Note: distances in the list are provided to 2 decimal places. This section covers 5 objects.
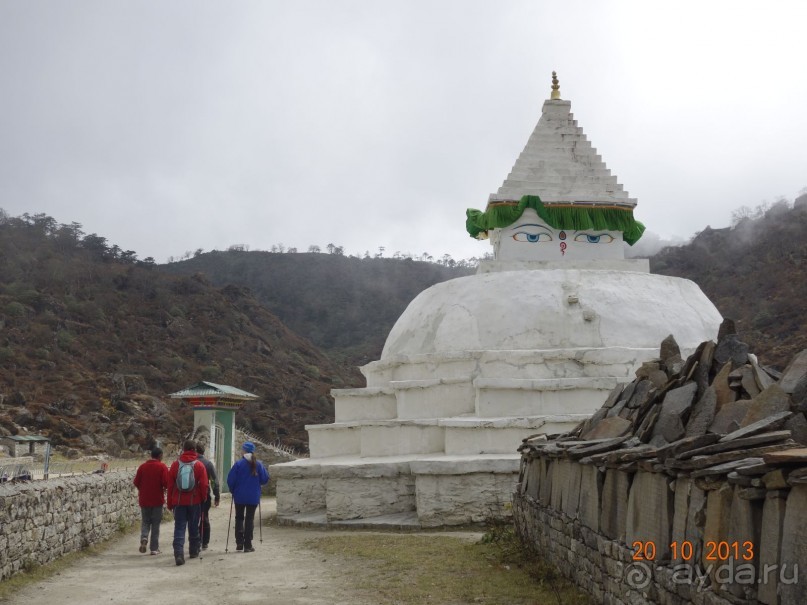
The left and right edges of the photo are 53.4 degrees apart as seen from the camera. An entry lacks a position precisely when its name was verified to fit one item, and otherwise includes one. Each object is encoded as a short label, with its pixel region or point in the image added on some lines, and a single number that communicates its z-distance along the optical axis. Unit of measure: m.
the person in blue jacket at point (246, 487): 8.49
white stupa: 11.06
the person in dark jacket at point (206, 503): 8.68
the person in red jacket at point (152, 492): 8.38
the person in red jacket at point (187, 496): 7.81
